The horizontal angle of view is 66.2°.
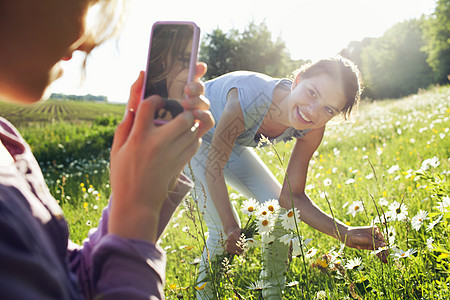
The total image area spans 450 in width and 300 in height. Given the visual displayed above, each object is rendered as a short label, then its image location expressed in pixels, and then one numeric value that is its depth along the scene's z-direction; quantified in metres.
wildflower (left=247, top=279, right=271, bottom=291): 1.53
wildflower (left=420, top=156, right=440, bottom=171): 2.27
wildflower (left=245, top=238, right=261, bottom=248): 1.60
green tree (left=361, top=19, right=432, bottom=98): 33.50
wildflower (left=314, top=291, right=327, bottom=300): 1.44
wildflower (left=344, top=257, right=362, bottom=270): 1.54
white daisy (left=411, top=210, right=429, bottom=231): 1.64
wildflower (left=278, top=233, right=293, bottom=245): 1.46
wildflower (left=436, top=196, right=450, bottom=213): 1.42
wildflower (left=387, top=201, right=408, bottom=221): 1.63
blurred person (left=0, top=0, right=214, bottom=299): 0.61
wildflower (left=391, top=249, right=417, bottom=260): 1.40
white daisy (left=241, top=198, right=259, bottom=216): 1.67
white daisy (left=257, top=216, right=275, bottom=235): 1.52
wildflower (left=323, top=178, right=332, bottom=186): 2.86
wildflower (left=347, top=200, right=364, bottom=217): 2.05
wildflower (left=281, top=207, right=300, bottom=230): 1.48
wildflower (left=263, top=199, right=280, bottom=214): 1.57
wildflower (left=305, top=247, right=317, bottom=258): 1.55
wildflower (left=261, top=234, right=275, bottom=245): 1.57
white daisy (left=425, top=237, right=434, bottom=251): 1.55
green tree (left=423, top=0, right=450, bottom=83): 25.98
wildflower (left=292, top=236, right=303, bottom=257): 1.50
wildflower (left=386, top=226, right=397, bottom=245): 1.46
